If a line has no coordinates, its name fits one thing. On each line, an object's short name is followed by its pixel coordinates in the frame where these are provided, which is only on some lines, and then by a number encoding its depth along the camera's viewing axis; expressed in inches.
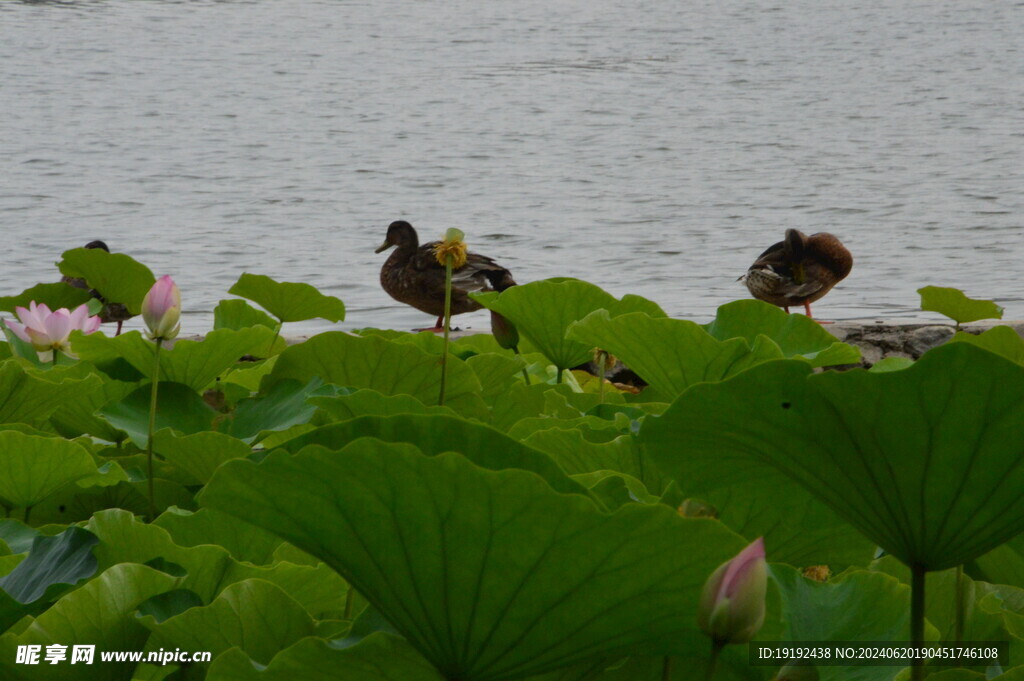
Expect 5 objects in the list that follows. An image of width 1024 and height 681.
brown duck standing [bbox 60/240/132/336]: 734.5
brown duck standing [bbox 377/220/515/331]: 1392.9
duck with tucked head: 1416.1
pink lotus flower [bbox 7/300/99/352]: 438.4
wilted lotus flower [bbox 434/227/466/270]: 334.2
